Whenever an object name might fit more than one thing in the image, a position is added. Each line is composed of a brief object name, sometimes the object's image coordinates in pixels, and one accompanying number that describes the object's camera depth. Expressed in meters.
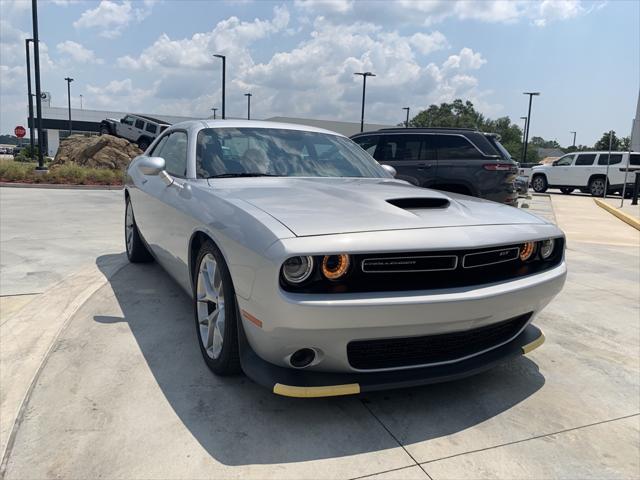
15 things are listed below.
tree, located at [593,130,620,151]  74.15
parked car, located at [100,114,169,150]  24.97
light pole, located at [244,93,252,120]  47.94
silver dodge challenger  2.10
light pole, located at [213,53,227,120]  28.61
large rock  18.30
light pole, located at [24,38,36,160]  20.58
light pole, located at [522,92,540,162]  43.53
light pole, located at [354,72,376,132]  36.62
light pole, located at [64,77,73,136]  49.26
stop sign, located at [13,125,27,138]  31.48
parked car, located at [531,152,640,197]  20.02
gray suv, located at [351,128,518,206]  7.69
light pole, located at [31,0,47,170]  16.19
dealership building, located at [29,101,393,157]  59.03
